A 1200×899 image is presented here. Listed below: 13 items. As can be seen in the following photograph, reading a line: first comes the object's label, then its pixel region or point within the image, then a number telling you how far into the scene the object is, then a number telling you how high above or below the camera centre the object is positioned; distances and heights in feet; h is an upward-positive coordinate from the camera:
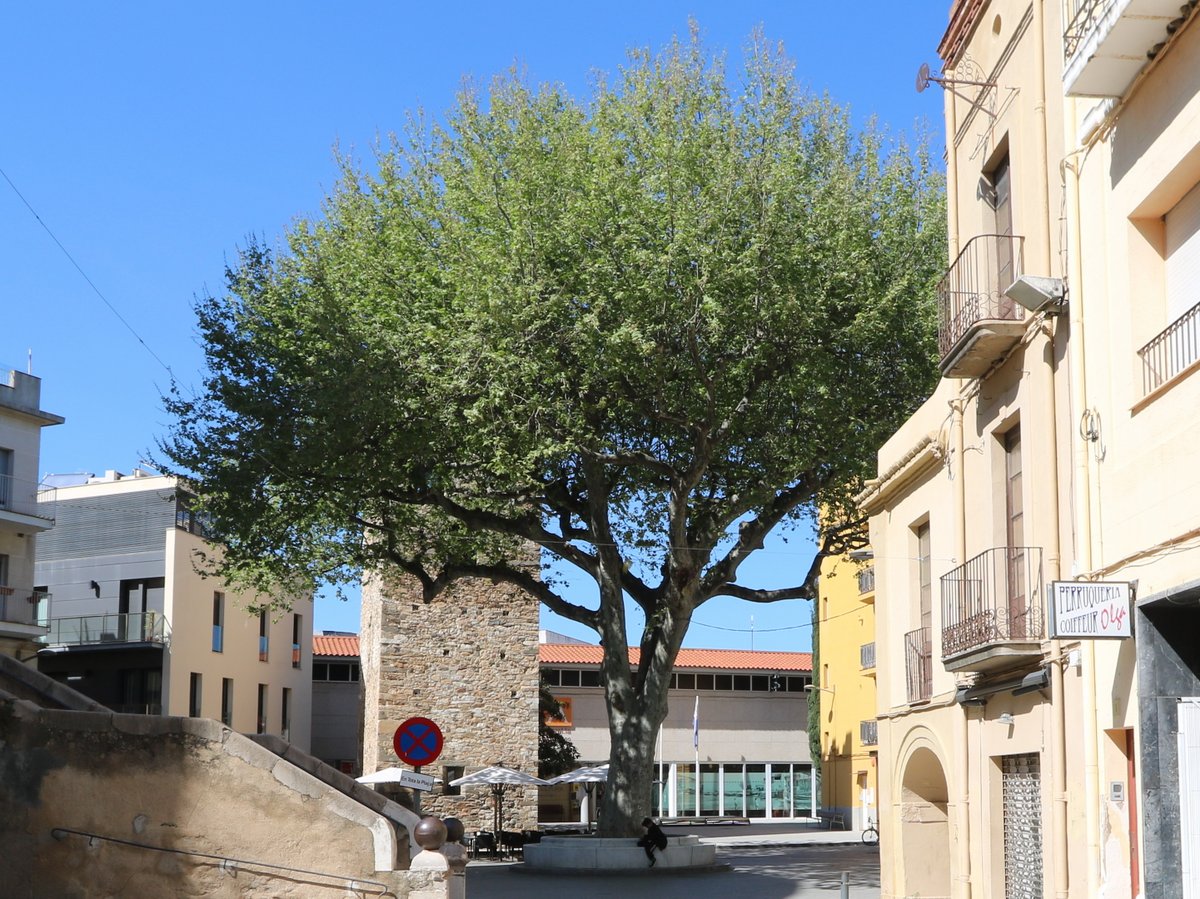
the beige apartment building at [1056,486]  35.78 +6.58
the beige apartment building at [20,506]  138.41 +18.25
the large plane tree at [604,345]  83.56 +20.46
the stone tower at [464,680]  139.44 +2.11
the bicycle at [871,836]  137.39 -12.42
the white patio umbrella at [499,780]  127.03 -6.45
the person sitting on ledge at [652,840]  92.17 -8.30
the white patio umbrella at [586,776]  134.00 -6.45
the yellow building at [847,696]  176.35 +1.10
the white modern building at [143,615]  156.15 +9.29
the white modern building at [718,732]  195.00 -3.64
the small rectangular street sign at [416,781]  51.62 -2.70
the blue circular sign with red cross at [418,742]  54.70 -1.43
